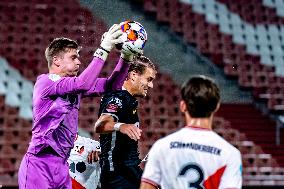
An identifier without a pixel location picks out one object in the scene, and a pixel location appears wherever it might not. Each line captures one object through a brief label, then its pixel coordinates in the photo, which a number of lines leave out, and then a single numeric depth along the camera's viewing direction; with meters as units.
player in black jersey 10.66
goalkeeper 9.84
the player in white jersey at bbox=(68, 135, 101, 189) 11.77
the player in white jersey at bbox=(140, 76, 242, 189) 6.54
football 10.08
